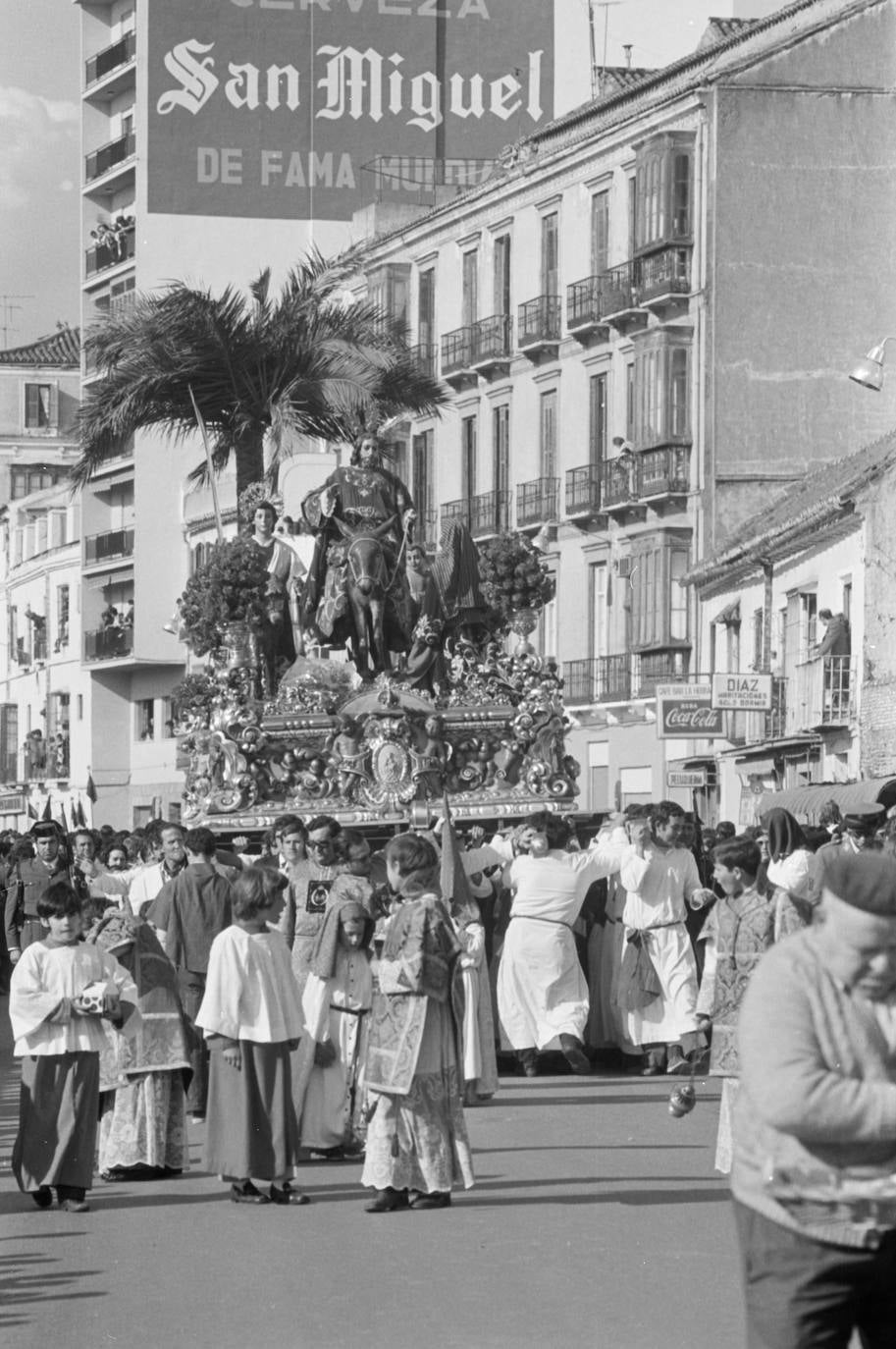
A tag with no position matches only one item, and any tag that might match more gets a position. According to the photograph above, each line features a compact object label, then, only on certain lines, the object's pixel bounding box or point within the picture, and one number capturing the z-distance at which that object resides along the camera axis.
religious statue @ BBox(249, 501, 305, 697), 25.27
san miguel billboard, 61.97
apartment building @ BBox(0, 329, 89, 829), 71.50
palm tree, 34.72
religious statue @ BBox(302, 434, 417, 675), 24.98
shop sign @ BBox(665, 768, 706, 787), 41.50
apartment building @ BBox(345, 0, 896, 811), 45.59
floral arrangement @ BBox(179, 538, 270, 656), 25.17
